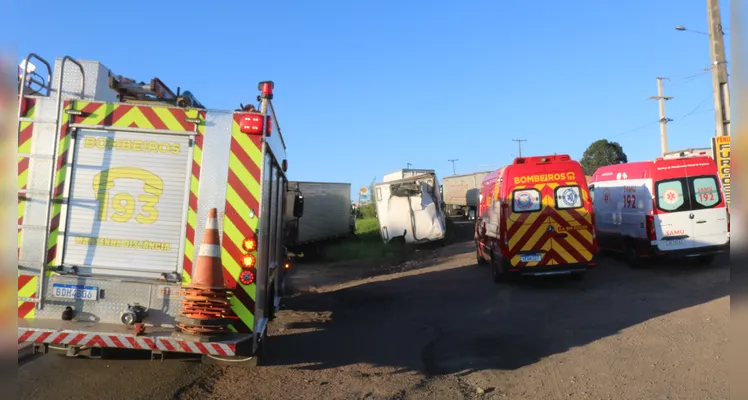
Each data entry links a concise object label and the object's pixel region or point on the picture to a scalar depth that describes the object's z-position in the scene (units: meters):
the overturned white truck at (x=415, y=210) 21.55
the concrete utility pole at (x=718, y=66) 13.09
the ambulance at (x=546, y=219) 10.93
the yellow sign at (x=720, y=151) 11.37
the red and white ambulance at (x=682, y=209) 12.02
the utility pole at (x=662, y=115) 32.64
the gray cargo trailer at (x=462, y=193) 41.74
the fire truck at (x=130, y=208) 4.98
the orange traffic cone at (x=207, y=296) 4.71
